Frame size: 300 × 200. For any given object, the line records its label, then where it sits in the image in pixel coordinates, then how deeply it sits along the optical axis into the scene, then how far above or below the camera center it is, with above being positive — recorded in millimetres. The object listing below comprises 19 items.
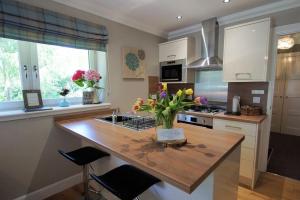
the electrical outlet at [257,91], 2469 -134
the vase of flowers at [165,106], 1195 -166
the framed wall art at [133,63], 2760 +350
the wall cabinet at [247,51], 2156 +426
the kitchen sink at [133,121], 1699 -432
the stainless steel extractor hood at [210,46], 2666 +615
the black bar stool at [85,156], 1527 -700
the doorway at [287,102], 3803 -489
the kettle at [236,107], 2475 -362
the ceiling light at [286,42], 2998 +729
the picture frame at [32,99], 1830 -179
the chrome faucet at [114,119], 1906 -416
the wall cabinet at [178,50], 2932 +607
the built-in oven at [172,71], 3023 +229
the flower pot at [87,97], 2373 -197
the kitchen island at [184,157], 864 -452
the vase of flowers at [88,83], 2207 +1
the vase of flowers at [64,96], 2107 -177
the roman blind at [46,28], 1622 +629
